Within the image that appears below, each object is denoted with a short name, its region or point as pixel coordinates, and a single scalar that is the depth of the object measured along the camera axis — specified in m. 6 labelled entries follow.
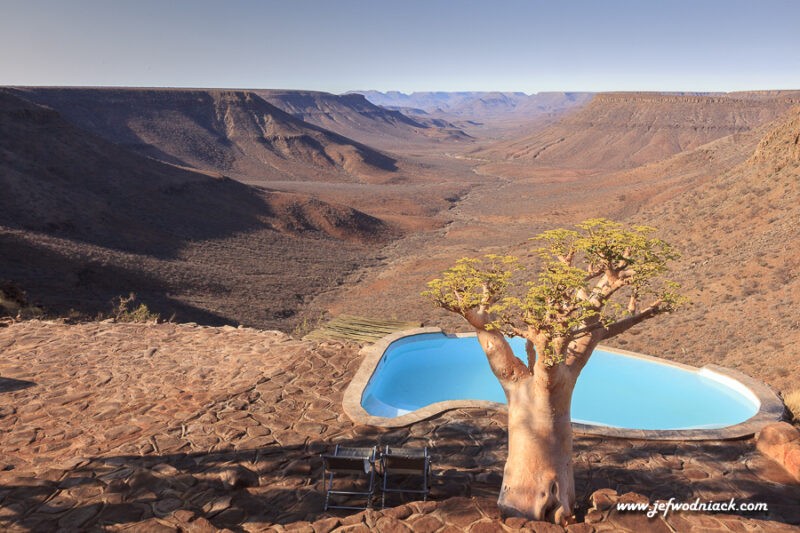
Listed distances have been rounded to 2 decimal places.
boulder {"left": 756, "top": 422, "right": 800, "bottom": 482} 7.29
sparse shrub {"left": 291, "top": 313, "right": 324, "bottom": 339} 21.91
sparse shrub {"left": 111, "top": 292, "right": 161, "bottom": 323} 14.41
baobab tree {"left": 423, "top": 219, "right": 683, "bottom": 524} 6.06
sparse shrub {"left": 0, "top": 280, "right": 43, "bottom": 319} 13.95
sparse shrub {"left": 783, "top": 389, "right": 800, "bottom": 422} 9.32
